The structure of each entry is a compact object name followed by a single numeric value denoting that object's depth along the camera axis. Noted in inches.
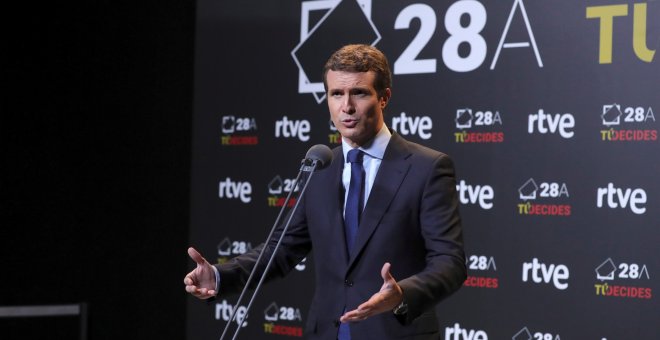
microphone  204.8
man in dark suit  222.1
